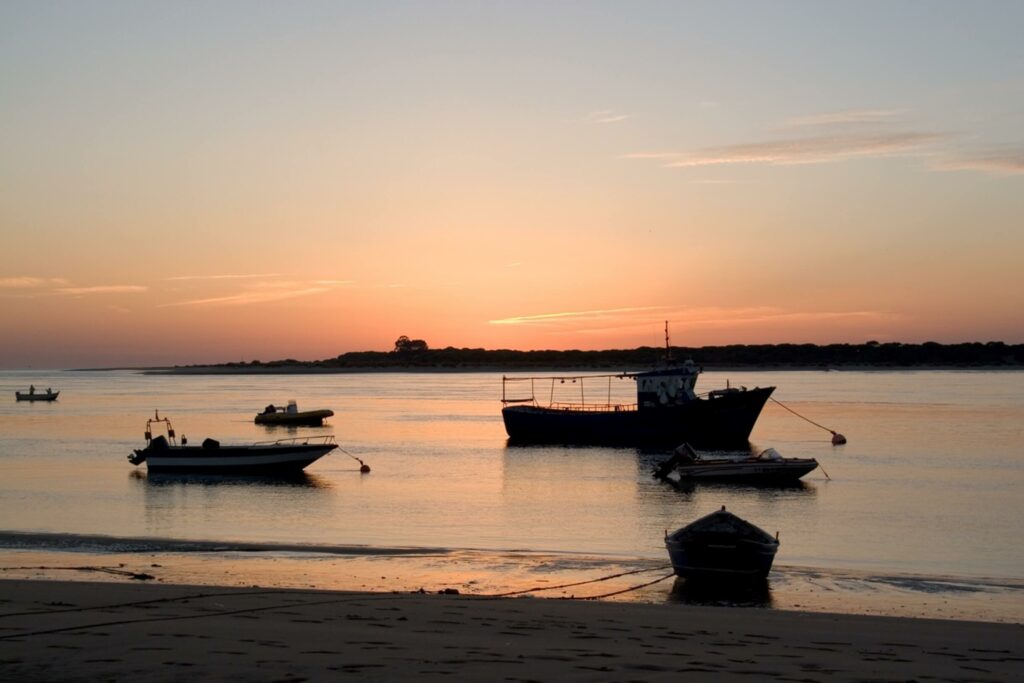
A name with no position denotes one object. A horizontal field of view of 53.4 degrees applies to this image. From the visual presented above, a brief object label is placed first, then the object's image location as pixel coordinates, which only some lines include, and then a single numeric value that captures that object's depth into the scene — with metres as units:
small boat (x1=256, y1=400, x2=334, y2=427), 67.31
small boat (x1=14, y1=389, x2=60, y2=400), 108.38
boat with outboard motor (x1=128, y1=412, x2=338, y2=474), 37.59
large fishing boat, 51.22
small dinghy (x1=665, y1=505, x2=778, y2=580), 17.50
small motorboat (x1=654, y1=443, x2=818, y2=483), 35.59
